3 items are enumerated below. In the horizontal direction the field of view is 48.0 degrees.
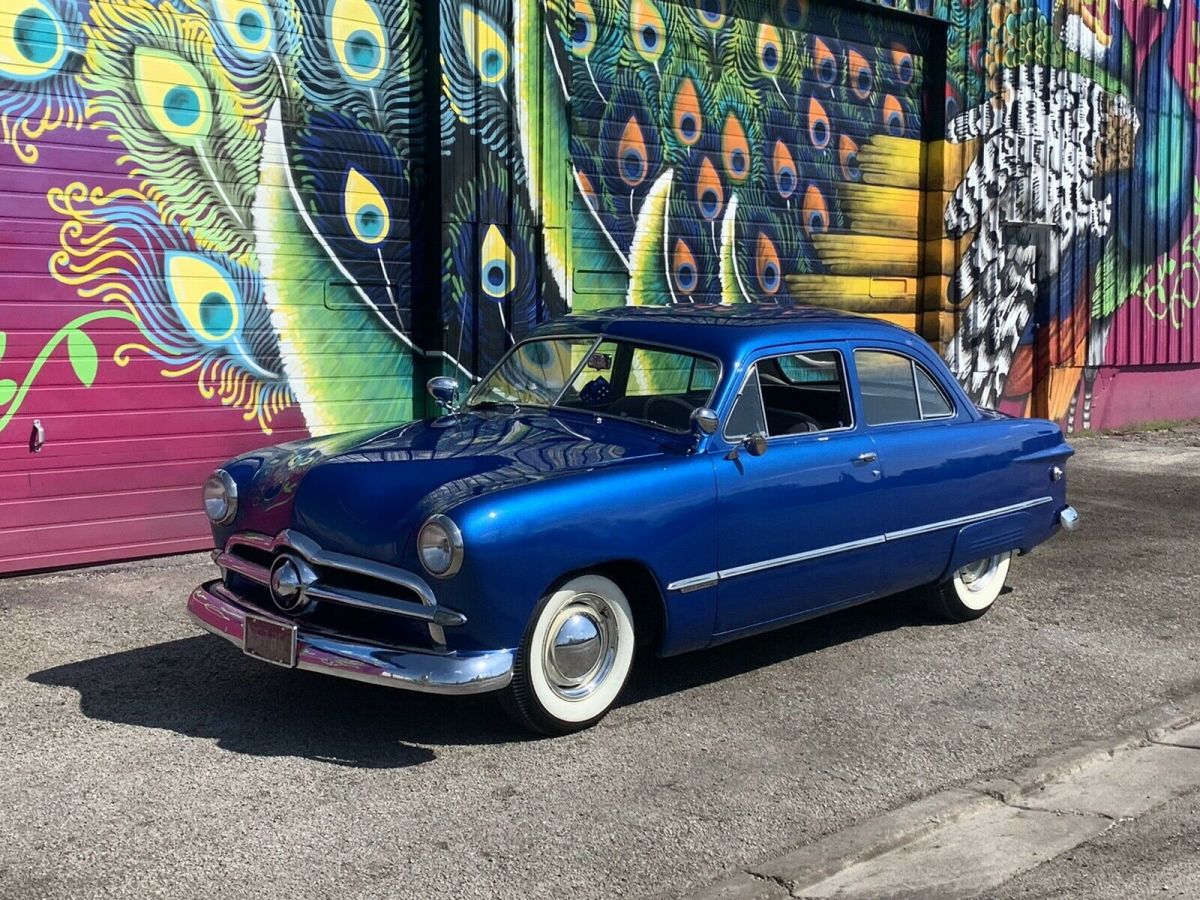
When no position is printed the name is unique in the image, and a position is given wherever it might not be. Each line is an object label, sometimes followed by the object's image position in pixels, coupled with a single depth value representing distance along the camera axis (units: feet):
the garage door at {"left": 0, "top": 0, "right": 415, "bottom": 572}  24.03
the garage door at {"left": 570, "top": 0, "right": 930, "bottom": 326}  32.48
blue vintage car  14.65
